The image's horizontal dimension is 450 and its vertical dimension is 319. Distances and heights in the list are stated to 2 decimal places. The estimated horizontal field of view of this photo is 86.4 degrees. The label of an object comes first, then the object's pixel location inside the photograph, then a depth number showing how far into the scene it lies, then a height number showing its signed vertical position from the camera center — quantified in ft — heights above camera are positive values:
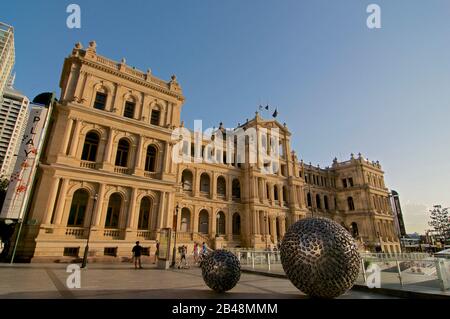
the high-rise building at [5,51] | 268.00 +204.97
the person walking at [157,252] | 59.84 -3.62
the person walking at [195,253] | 69.16 -4.40
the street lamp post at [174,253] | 54.57 -3.58
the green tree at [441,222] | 214.48 +16.93
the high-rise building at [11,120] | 288.10 +136.97
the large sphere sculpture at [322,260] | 16.30 -1.34
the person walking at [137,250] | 45.75 -2.46
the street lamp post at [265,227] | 109.33 +5.14
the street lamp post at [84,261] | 45.96 -4.65
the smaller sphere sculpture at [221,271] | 22.13 -2.96
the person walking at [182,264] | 52.47 -5.96
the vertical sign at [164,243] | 52.23 -1.31
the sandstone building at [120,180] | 56.95 +16.42
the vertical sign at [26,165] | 48.75 +14.16
